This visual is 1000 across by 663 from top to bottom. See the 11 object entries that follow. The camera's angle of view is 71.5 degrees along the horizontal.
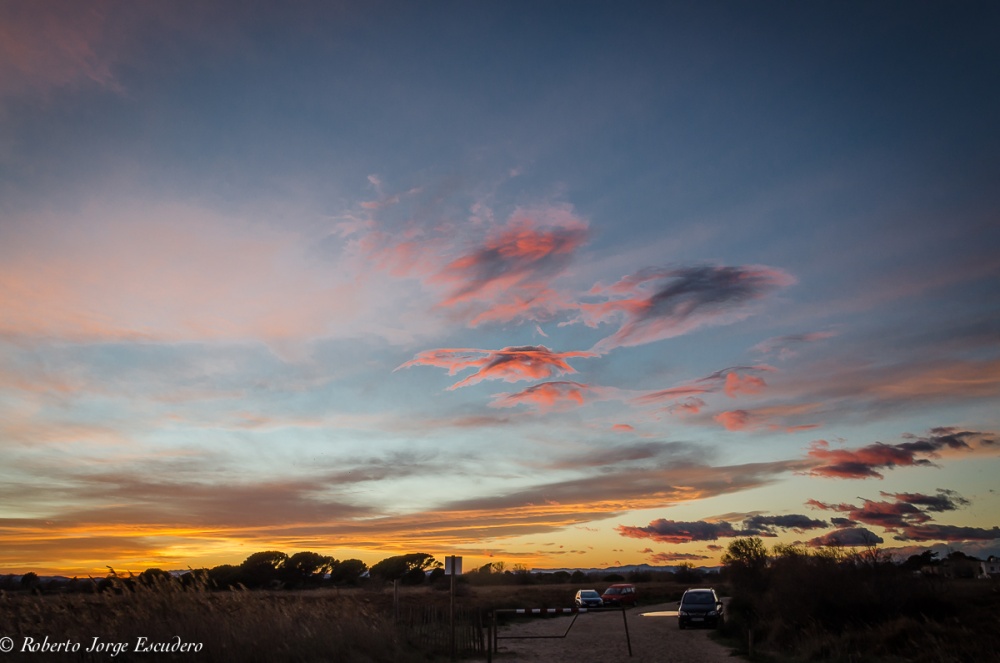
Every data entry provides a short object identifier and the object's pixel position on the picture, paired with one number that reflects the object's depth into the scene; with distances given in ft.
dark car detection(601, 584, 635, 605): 165.31
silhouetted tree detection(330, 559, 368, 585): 255.09
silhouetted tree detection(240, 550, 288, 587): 221.11
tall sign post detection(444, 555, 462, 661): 63.87
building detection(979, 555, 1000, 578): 196.03
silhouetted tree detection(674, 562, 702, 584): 351.67
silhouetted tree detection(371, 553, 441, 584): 277.03
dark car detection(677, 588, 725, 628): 105.19
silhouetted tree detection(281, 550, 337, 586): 235.20
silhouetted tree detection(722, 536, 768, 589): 155.74
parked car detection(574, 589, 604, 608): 148.97
